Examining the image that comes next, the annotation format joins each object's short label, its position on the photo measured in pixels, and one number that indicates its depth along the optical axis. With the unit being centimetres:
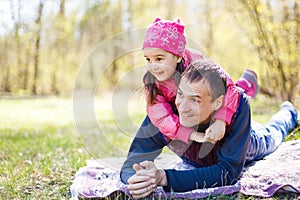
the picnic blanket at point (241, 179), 222
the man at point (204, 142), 214
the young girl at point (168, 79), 227
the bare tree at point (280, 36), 726
